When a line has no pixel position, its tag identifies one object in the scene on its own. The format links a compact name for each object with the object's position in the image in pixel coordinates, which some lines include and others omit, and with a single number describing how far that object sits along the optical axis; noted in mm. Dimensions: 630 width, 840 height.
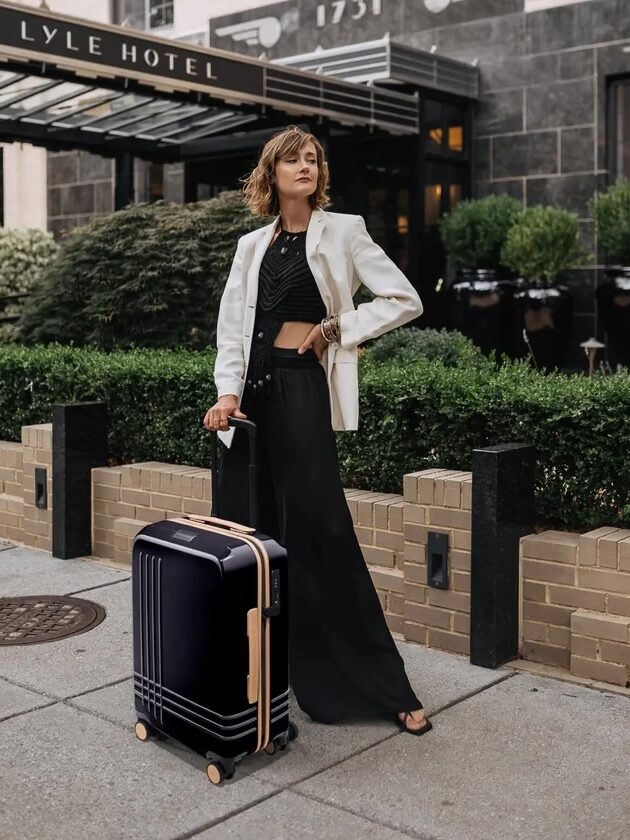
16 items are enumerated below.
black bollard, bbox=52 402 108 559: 7035
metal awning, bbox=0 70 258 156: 13125
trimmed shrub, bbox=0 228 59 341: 13758
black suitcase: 3662
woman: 4188
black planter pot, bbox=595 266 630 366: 12258
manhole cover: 5426
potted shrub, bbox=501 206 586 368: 12570
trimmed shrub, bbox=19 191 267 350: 9648
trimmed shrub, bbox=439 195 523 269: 13102
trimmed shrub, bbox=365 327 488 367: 7984
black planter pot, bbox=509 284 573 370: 12820
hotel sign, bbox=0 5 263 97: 10641
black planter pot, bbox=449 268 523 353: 12984
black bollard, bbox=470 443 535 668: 4789
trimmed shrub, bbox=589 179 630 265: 12047
